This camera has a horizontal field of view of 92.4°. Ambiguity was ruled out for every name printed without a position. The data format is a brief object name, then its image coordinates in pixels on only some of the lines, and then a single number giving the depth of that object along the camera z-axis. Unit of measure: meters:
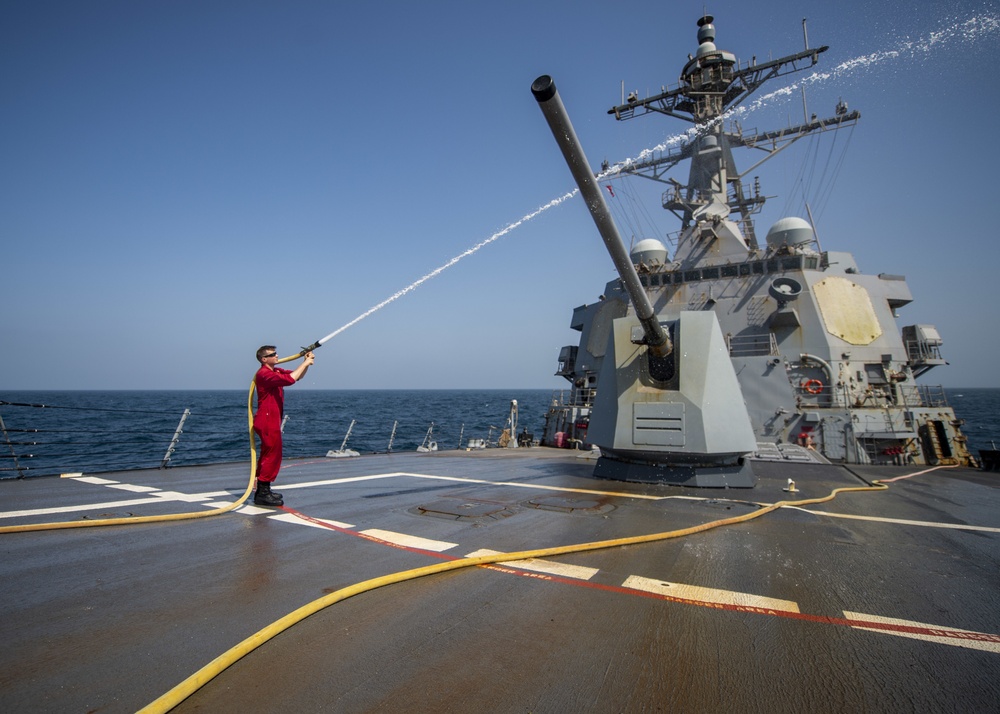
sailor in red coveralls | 4.67
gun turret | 6.25
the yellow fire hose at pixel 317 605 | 1.59
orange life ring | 14.10
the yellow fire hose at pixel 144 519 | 3.61
